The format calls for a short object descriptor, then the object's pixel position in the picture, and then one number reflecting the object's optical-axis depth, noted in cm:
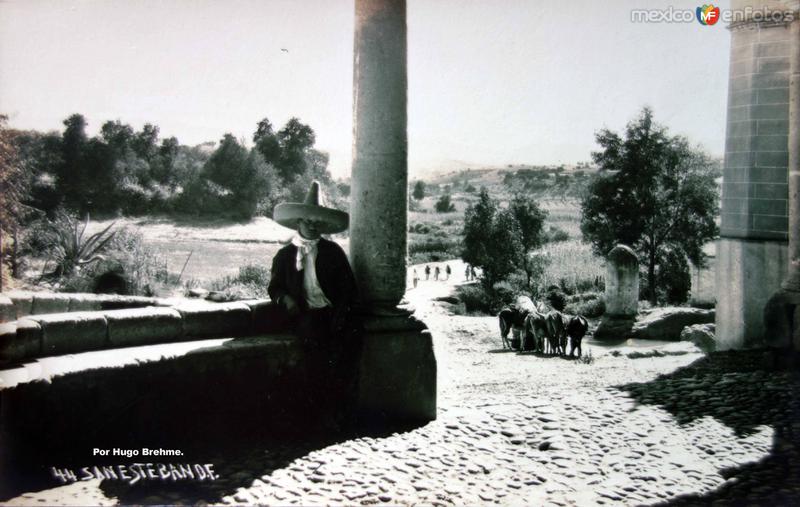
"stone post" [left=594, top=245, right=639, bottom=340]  1636
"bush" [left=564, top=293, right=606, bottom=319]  2183
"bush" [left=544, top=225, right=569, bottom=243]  4132
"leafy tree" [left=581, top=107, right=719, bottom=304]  2452
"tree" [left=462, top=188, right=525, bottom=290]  2866
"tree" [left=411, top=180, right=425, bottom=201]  7606
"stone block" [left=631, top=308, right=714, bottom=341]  1554
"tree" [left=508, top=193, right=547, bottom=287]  3133
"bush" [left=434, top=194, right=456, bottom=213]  6544
